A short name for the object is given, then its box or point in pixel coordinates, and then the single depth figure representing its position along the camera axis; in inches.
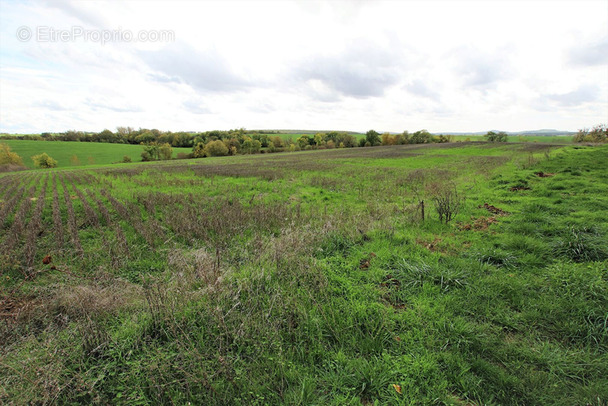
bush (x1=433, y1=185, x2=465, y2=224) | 296.2
